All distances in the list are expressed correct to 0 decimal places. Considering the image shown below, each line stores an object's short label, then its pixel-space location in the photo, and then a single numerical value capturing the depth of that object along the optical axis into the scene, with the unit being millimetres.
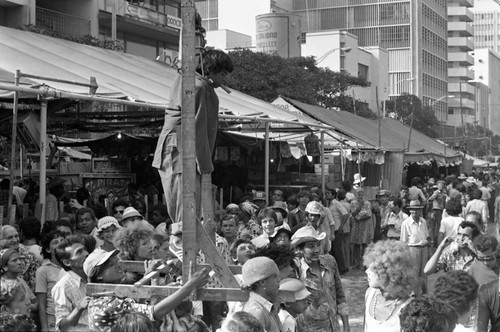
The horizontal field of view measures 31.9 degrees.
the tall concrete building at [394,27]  96062
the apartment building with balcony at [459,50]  117844
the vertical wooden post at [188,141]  4594
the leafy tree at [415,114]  71312
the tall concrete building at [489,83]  132625
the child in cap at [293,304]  5719
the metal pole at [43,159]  10164
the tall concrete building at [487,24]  179125
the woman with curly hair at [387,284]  5656
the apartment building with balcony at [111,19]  31828
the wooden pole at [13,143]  9508
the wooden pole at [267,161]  14660
